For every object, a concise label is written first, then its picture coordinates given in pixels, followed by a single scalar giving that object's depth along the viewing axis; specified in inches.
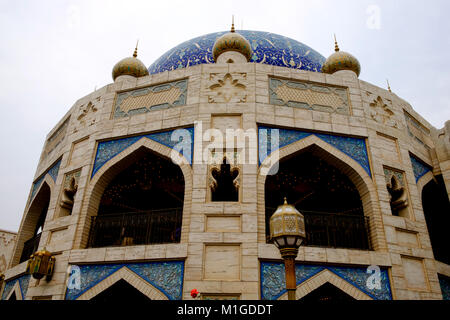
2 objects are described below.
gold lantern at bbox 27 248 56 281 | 253.4
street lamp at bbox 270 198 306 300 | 140.5
